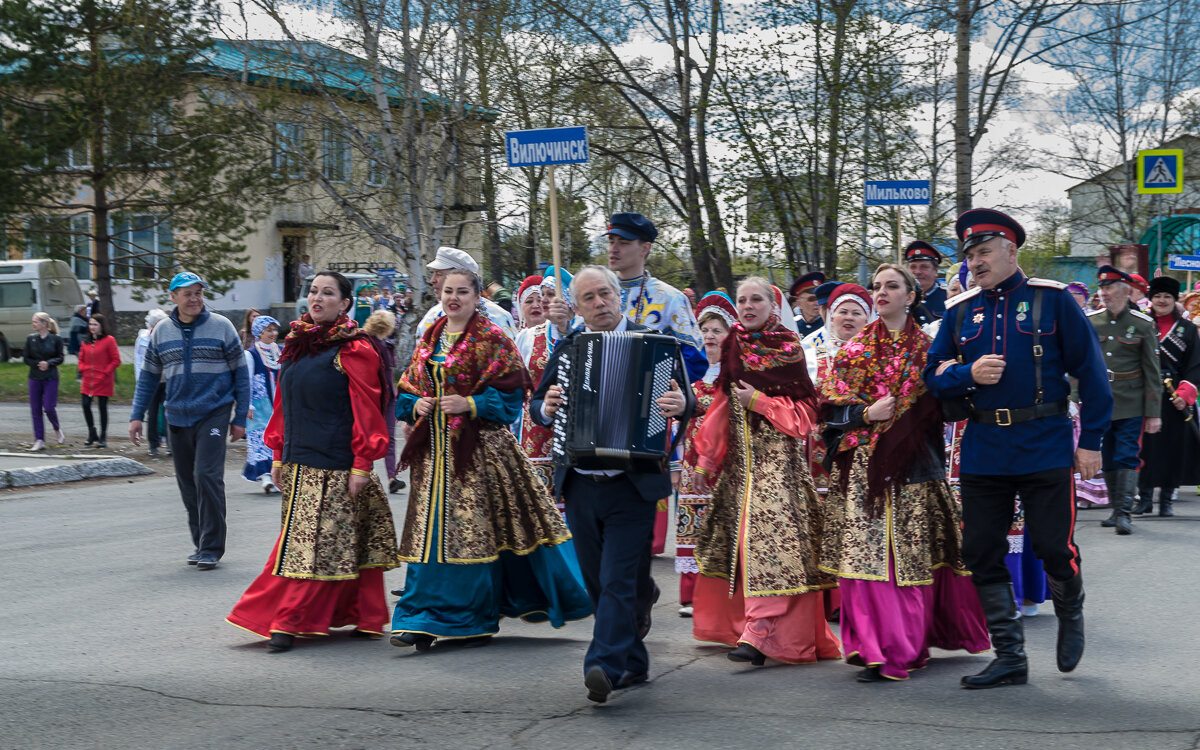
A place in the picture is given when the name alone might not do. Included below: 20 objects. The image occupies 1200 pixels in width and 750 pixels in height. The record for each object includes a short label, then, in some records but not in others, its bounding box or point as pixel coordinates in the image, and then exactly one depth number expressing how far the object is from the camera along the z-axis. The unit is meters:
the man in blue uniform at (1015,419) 5.58
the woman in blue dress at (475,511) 6.64
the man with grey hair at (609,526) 5.38
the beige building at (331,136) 20.00
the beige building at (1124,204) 33.12
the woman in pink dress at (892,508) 5.93
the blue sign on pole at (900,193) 13.81
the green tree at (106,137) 24.06
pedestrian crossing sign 17.70
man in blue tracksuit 8.93
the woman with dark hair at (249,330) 14.76
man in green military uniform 10.80
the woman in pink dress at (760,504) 6.24
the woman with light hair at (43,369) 17.39
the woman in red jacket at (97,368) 17.83
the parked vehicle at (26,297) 34.50
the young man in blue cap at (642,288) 7.28
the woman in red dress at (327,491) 6.75
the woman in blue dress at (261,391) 13.81
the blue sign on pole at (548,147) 9.13
